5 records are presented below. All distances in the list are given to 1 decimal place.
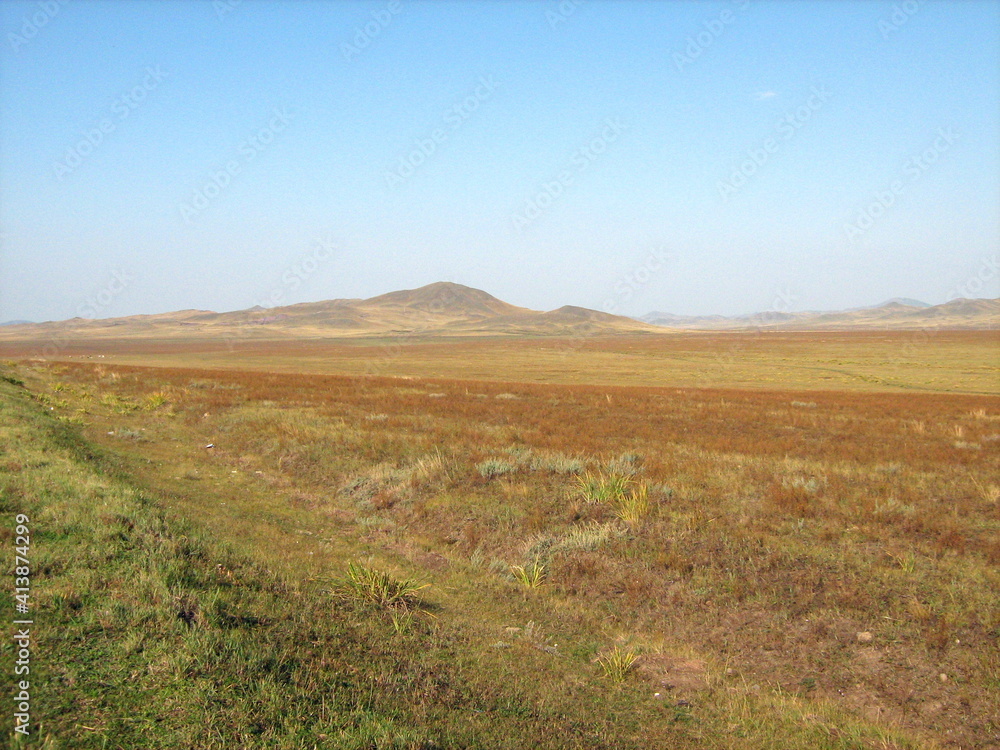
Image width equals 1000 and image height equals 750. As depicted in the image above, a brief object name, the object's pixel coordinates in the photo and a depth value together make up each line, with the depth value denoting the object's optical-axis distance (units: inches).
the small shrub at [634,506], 413.4
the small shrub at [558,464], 540.4
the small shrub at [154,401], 1032.4
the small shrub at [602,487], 453.1
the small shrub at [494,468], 537.6
